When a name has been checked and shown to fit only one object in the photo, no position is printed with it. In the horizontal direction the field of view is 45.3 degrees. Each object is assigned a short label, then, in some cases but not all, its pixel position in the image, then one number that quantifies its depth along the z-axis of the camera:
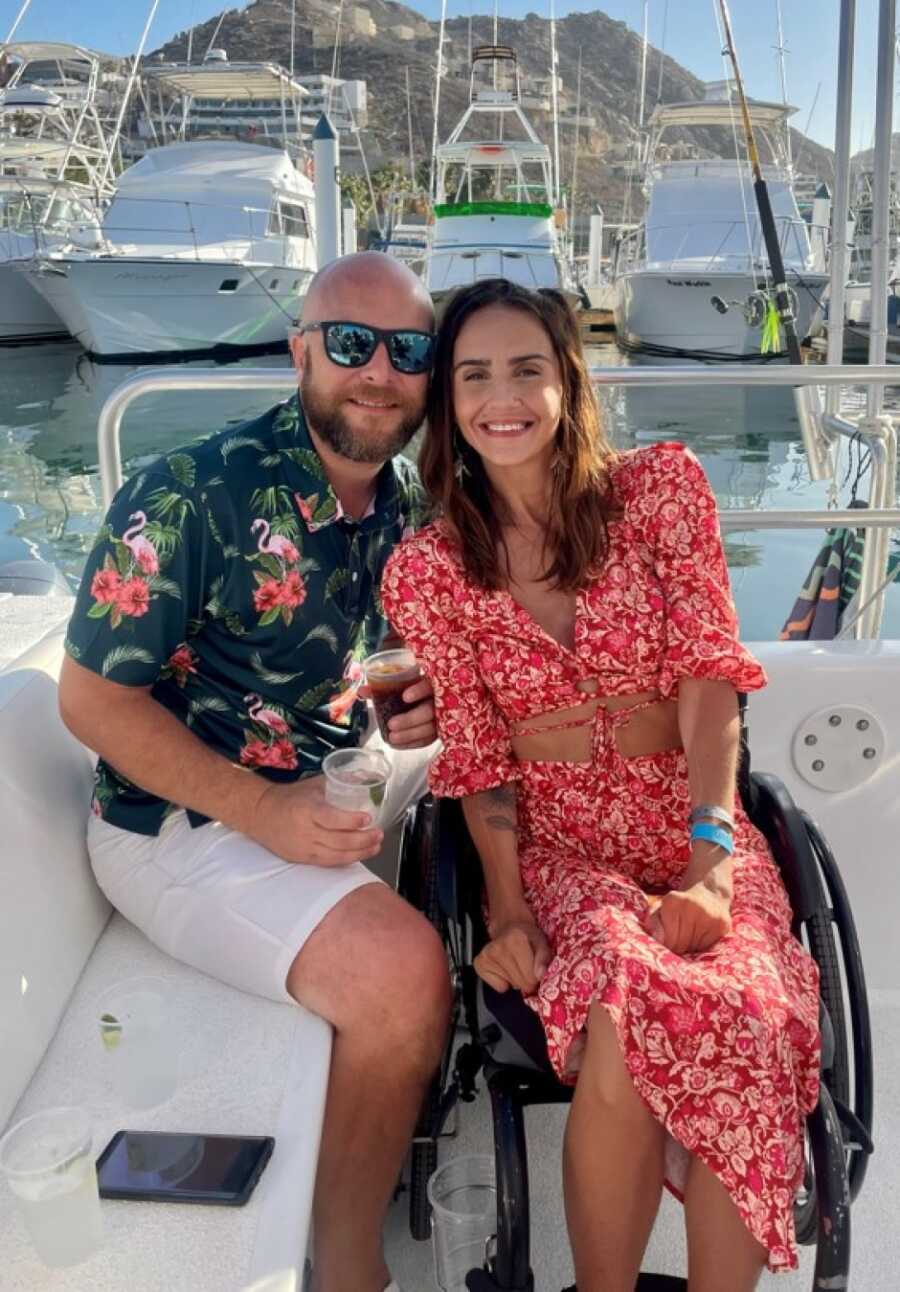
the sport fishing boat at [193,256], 16.91
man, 1.47
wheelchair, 1.30
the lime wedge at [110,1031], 1.38
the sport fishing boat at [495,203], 17.06
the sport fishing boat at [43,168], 18.25
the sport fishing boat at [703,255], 16.80
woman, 1.61
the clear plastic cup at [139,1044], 1.33
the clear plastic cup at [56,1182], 1.05
